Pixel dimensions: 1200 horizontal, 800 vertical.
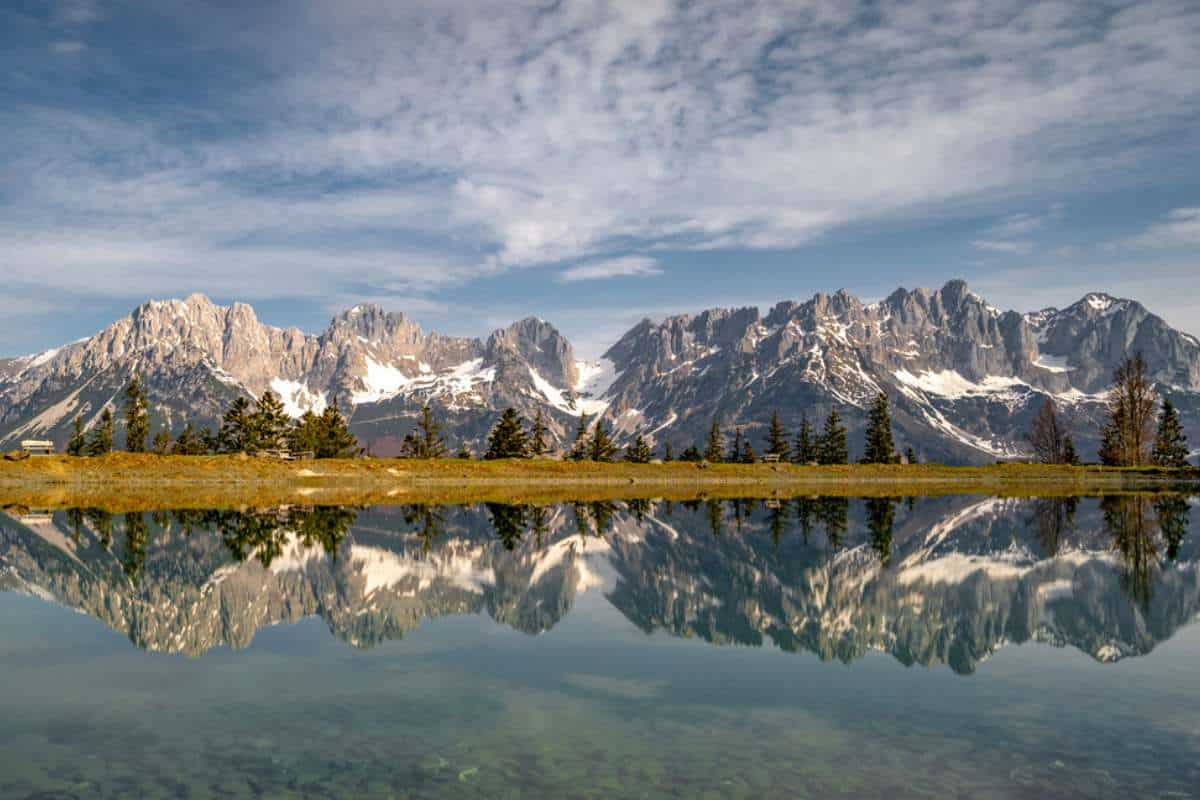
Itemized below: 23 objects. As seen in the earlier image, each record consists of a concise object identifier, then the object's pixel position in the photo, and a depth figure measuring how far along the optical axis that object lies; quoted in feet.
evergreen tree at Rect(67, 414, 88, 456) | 583.58
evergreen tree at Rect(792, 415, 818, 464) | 625.41
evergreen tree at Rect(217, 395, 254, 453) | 495.00
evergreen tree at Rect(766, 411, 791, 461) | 648.79
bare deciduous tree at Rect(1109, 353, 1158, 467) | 602.03
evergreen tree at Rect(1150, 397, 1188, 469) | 606.14
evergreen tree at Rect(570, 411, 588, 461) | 595.39
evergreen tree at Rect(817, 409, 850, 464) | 621.72
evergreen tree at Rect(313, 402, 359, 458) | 513.86
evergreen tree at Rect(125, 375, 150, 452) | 524.11
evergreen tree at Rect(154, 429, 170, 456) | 529.45
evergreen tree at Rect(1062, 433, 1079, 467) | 628.28
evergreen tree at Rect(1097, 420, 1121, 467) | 615.16
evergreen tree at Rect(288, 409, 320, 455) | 507.71
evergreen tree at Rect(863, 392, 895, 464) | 622.13
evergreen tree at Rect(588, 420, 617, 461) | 595.35
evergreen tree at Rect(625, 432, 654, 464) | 616.39
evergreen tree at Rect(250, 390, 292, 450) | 493.36
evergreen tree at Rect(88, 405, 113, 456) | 541.75
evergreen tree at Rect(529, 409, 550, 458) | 553.64
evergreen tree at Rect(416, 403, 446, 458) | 564.55
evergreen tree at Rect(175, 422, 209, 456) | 562.25
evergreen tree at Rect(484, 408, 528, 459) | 543.80
